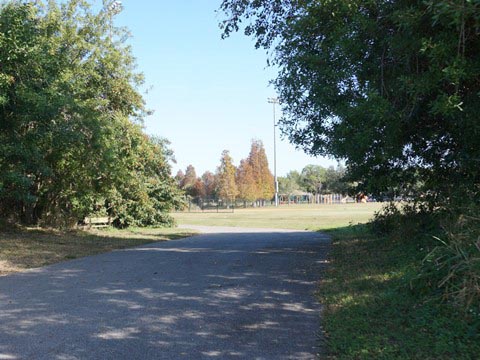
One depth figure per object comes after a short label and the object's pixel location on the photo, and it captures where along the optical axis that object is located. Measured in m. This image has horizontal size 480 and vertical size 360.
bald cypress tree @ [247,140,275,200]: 102.50
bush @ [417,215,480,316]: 5.52
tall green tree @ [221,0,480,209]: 6.55
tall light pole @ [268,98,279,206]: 82.68
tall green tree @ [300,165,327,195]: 151.54
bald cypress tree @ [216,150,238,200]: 91.00
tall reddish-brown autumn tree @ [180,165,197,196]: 108.55
